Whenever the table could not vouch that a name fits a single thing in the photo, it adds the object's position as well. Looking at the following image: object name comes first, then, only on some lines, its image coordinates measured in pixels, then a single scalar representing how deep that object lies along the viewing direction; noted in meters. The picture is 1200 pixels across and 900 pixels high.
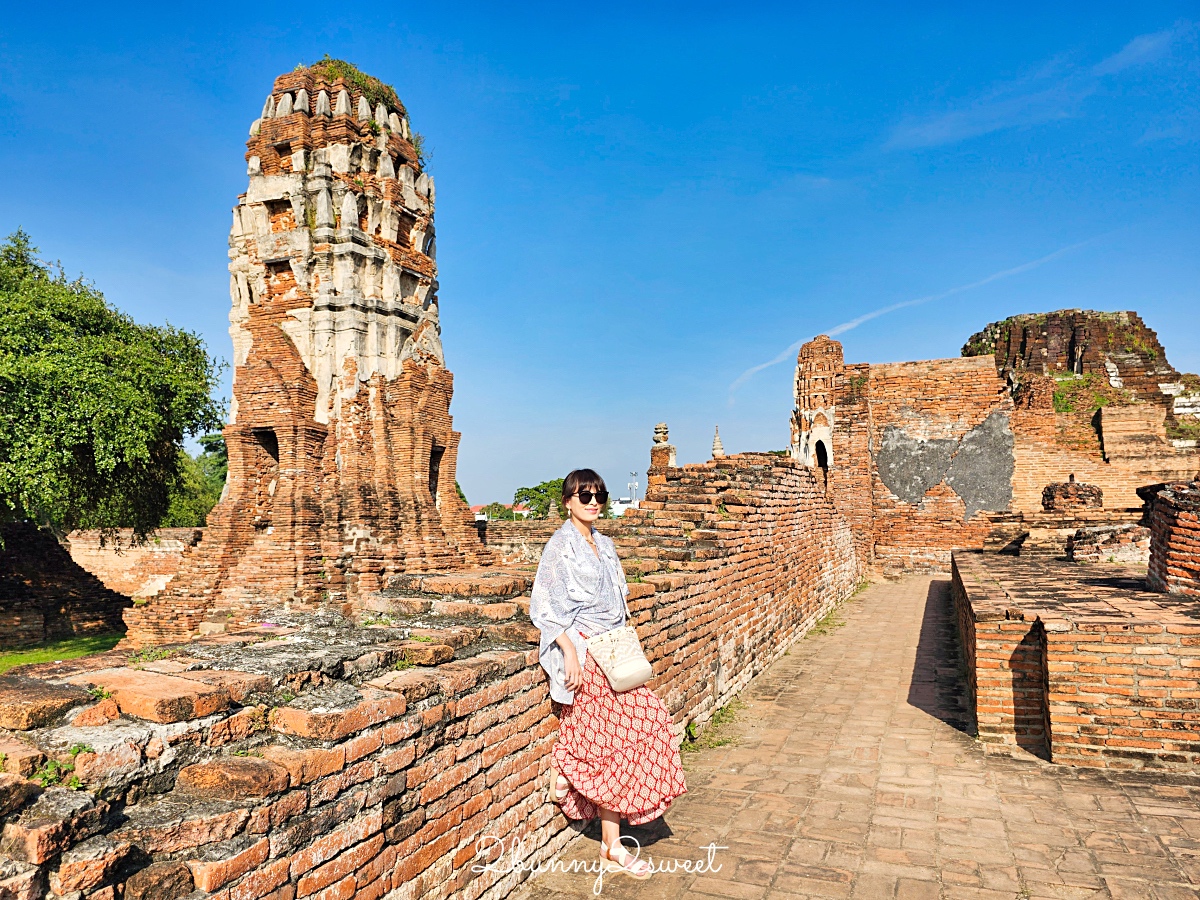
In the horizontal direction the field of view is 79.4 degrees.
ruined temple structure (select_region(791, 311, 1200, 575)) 17.80
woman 3.03
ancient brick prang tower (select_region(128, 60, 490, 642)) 10.59
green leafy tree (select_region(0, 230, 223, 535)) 10.23
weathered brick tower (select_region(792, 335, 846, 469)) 18.75
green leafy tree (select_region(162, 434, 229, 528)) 26.53
